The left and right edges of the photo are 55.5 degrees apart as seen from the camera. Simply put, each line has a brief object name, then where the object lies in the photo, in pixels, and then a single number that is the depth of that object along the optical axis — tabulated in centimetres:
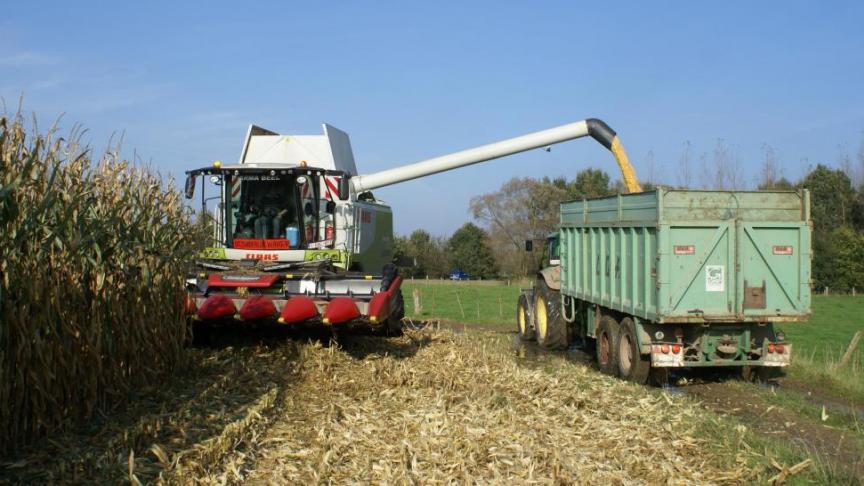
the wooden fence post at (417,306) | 2536
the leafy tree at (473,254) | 6514
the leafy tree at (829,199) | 5103
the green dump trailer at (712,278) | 1039
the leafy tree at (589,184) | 5929
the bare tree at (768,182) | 4378
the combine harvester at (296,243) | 985
